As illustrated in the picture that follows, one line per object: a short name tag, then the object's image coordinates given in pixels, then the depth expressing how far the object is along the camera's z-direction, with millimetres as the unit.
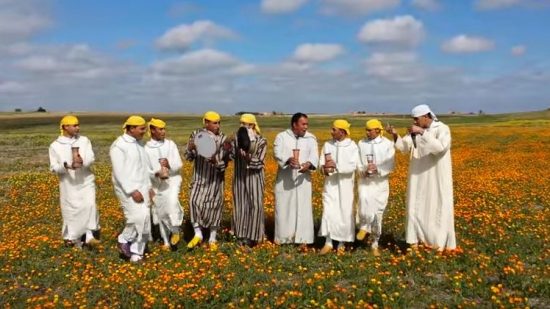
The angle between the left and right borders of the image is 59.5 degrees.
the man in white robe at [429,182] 7500
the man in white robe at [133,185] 7605
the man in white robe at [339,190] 8156
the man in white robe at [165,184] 8453
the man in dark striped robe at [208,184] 8395
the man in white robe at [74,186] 8703
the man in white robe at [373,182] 8086
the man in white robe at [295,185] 8344
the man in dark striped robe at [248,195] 8469
